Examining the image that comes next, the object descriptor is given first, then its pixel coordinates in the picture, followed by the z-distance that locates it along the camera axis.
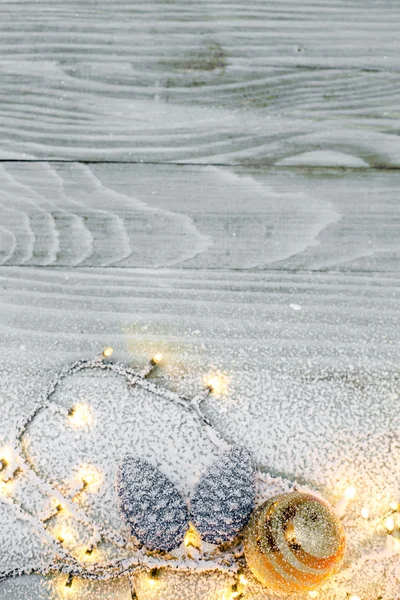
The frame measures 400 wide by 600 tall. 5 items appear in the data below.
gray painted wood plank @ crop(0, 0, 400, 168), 1.02
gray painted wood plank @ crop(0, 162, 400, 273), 1.01
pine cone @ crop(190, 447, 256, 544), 0.95
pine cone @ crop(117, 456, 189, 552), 0.95
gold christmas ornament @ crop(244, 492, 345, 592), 0.91
